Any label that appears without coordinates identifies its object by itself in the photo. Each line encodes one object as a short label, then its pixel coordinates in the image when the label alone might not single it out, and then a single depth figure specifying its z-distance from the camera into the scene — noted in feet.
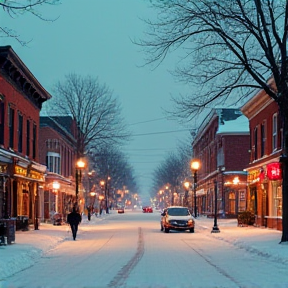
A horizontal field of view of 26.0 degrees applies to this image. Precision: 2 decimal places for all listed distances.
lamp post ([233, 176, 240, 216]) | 205.77
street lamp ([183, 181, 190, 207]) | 294.87
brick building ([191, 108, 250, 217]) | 206.49
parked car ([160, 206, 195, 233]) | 128.57
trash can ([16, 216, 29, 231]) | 119.44
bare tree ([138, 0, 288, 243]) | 81.87
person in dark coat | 104.73
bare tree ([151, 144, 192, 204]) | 344.26
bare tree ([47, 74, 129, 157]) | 205.77
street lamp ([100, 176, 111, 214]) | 335.10
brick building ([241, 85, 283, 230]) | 121.90
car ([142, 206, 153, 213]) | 423.23
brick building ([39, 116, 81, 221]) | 183.11
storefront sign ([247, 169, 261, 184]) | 140.57
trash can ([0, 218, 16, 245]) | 80.86
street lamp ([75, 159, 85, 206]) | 146.50
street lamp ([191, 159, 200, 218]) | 149.28
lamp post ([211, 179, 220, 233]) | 124.94
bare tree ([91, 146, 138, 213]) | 354.54
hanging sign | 115.96
